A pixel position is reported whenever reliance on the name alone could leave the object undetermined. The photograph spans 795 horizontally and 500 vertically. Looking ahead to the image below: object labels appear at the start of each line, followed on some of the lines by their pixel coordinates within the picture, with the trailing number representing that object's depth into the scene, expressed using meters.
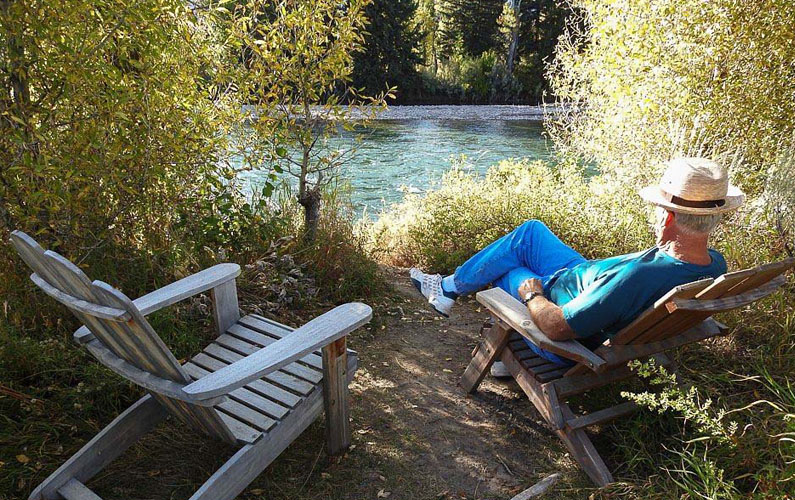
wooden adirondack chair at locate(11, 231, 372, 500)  1.63
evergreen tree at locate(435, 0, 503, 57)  28.53
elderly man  2.08
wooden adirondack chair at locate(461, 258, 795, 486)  1.85
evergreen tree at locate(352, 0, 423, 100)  23.81
